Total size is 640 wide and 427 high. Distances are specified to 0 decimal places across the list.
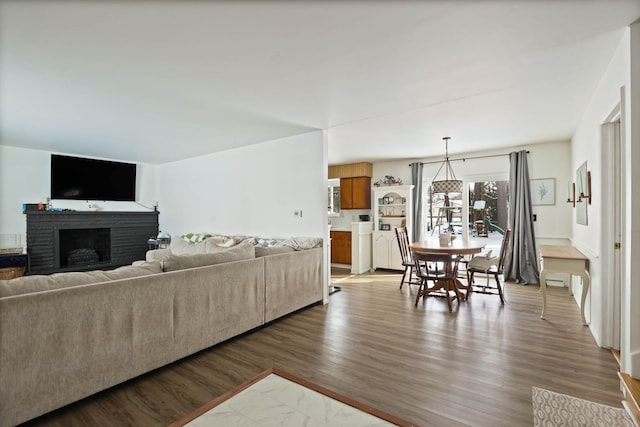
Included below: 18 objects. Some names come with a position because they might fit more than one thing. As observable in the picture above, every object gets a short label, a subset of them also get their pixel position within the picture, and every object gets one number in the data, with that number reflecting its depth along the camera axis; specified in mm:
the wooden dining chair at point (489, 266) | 4086
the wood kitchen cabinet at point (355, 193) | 6945
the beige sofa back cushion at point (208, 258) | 2514
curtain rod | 5647
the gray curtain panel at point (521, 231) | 5223
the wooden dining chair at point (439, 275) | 3980
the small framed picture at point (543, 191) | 5180
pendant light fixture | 4488
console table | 3203
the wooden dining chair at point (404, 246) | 4836
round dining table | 3965
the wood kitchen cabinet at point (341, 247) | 6898
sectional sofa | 1686
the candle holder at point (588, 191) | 3258
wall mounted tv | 5703
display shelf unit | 6383
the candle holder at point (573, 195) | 4359
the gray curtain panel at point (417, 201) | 6375
